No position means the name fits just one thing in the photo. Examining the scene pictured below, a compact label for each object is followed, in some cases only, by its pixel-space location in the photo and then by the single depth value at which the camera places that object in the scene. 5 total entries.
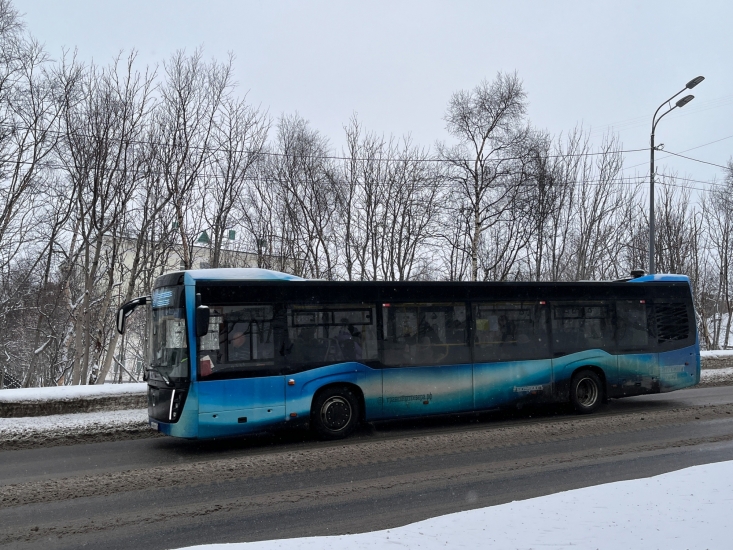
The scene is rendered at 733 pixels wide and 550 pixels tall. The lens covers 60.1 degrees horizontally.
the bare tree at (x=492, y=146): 27.17
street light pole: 22.03
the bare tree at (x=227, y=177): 22.92
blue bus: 10.43
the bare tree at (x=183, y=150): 21.62
